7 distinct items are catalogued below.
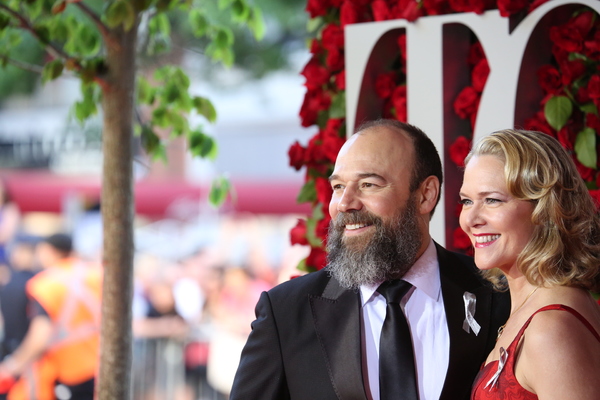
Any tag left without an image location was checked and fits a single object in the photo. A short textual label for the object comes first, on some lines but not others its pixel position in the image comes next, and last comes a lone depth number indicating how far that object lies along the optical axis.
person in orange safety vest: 10.32
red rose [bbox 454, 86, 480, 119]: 5.34
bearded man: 4.01
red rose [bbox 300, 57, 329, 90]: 5.96
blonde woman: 3.29
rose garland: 5.00
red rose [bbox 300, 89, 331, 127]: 6.02
